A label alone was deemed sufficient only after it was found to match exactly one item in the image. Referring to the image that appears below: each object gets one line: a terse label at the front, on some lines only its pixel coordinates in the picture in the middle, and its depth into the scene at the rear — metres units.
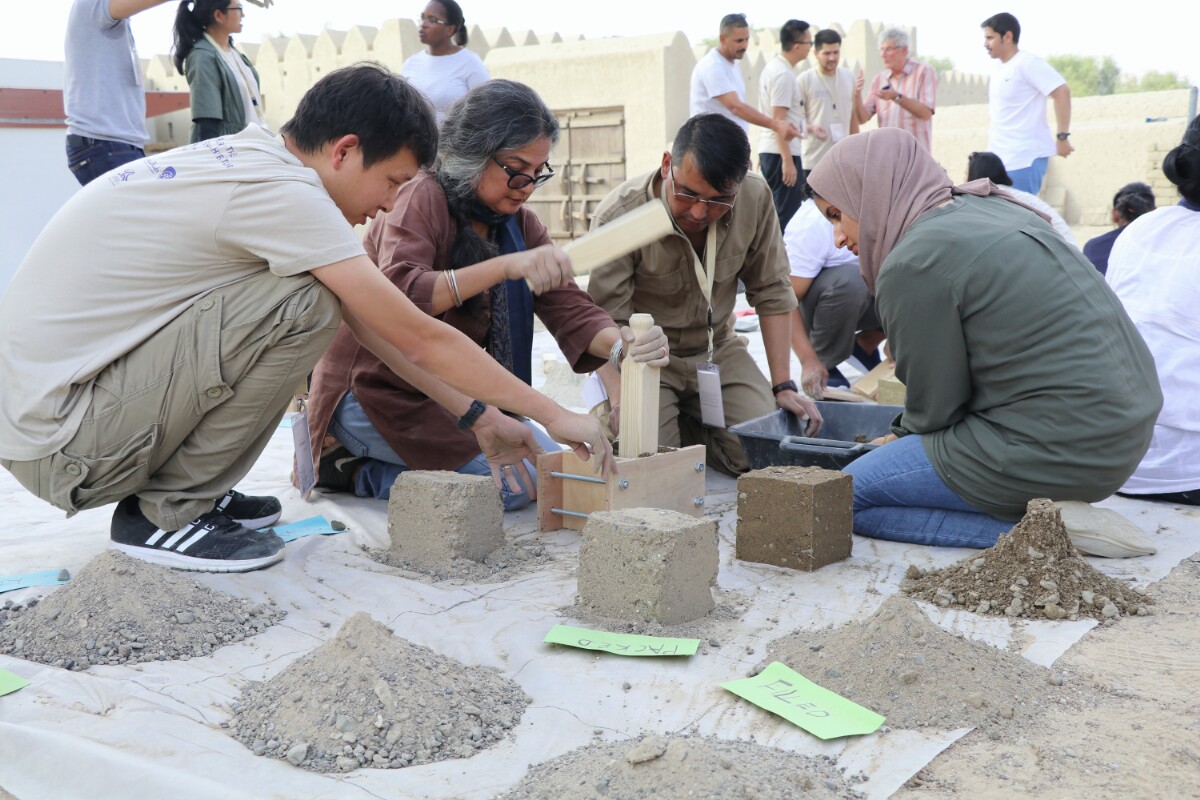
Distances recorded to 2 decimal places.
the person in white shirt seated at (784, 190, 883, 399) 5.27
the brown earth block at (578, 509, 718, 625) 2.54
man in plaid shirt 7.71
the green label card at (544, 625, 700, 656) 2.39
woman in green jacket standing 5.02
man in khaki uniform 3.92
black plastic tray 3.60
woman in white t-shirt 6.36
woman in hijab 2.93
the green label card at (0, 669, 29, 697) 2.12
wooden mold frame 3.20
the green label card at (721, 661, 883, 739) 2.02
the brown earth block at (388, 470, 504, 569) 3.01
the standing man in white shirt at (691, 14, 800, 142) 7.10
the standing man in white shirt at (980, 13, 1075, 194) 7.52
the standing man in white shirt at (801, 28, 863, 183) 7.93
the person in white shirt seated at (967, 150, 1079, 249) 5.52
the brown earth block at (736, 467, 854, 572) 3.00
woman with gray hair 3.29
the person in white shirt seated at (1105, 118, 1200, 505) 3.54
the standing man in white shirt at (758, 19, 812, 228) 7.48
